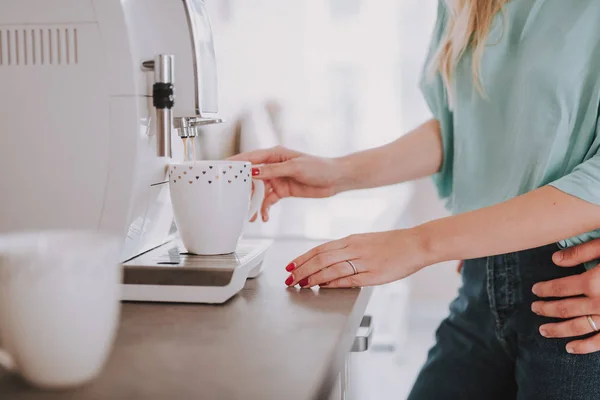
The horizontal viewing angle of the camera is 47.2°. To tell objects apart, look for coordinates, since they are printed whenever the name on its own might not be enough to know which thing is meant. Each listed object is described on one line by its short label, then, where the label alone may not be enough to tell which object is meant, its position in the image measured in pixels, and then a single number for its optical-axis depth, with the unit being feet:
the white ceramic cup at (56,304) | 1.57
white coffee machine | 2.74
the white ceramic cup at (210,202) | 2.88
